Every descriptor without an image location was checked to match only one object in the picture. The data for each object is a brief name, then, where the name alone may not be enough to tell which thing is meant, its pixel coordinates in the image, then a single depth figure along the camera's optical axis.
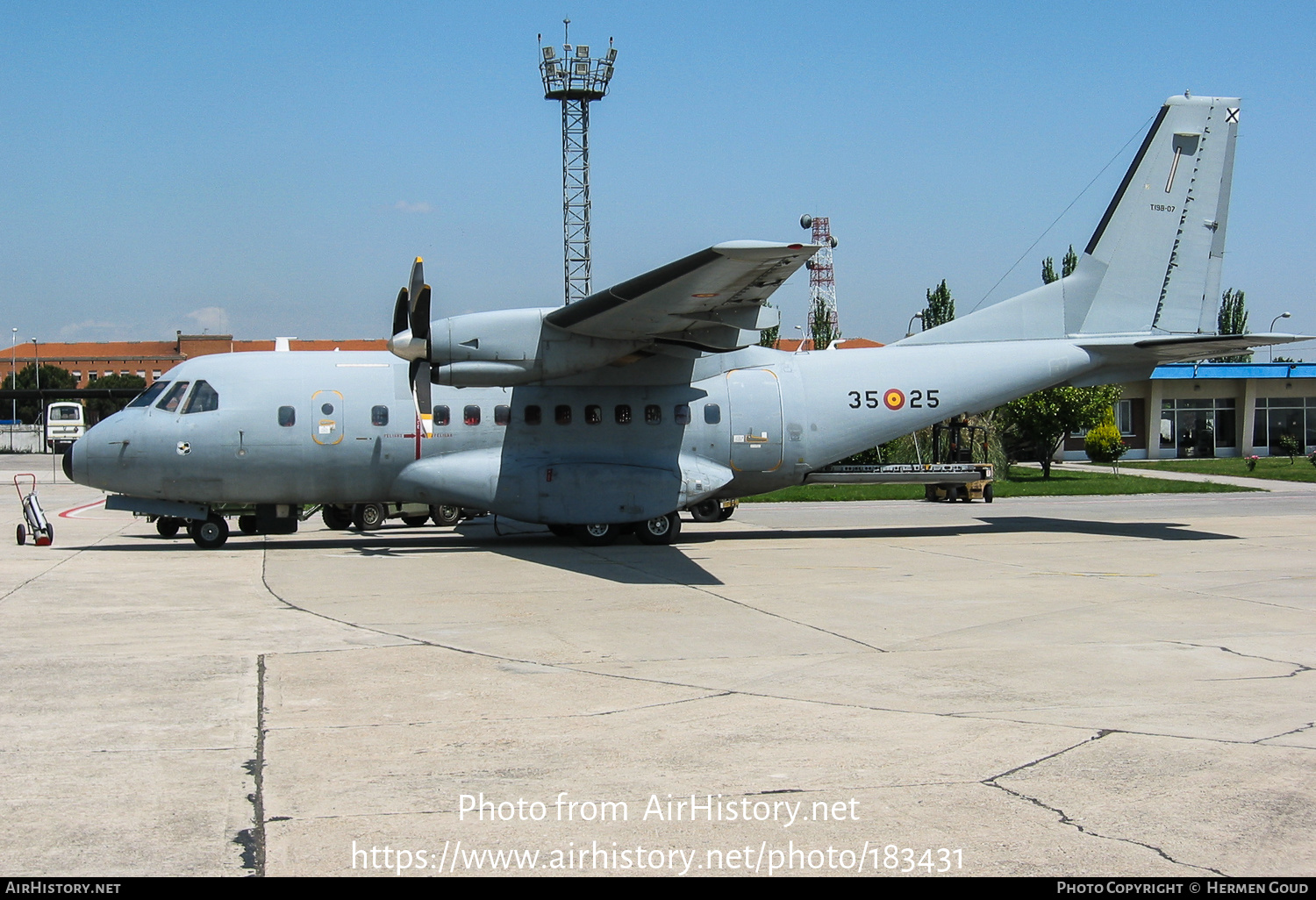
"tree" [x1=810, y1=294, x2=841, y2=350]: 56.64
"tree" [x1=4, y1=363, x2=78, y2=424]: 108.94
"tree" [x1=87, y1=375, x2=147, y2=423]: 95.05
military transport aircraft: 17.25
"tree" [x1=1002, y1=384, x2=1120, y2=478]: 41.09
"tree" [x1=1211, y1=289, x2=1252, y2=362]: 86.25
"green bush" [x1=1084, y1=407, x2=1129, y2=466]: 49.06
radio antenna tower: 57.20
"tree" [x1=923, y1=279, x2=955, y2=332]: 64.75
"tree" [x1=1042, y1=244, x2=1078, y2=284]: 68.19
